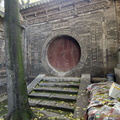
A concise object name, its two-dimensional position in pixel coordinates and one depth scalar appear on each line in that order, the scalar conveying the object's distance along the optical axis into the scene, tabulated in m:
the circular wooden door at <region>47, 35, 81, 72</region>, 6.39
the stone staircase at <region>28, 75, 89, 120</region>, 3.36
